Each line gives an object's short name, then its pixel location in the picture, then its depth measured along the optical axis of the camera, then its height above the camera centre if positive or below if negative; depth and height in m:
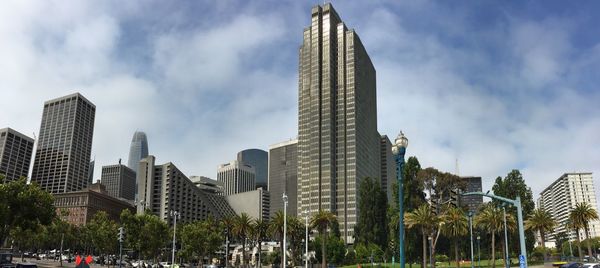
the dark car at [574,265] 57.75 -0.91
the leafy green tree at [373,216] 117.50 +9.03
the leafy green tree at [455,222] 83.50 +5.57
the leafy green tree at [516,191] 98.15 +12.77
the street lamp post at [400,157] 22.79 +4.55
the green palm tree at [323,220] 91.50 +6.17
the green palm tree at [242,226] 94.94 +5.13
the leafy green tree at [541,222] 86.12 +5.90
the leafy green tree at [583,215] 85.88 +7.17
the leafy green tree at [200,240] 97.50 +2.55
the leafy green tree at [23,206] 57.66 +5.31
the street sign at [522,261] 26.24 -0.26
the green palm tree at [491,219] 84.38 +6.20
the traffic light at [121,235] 44.44 +1.50
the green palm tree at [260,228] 96.56 +4.85
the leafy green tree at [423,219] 77.94 +5.62
